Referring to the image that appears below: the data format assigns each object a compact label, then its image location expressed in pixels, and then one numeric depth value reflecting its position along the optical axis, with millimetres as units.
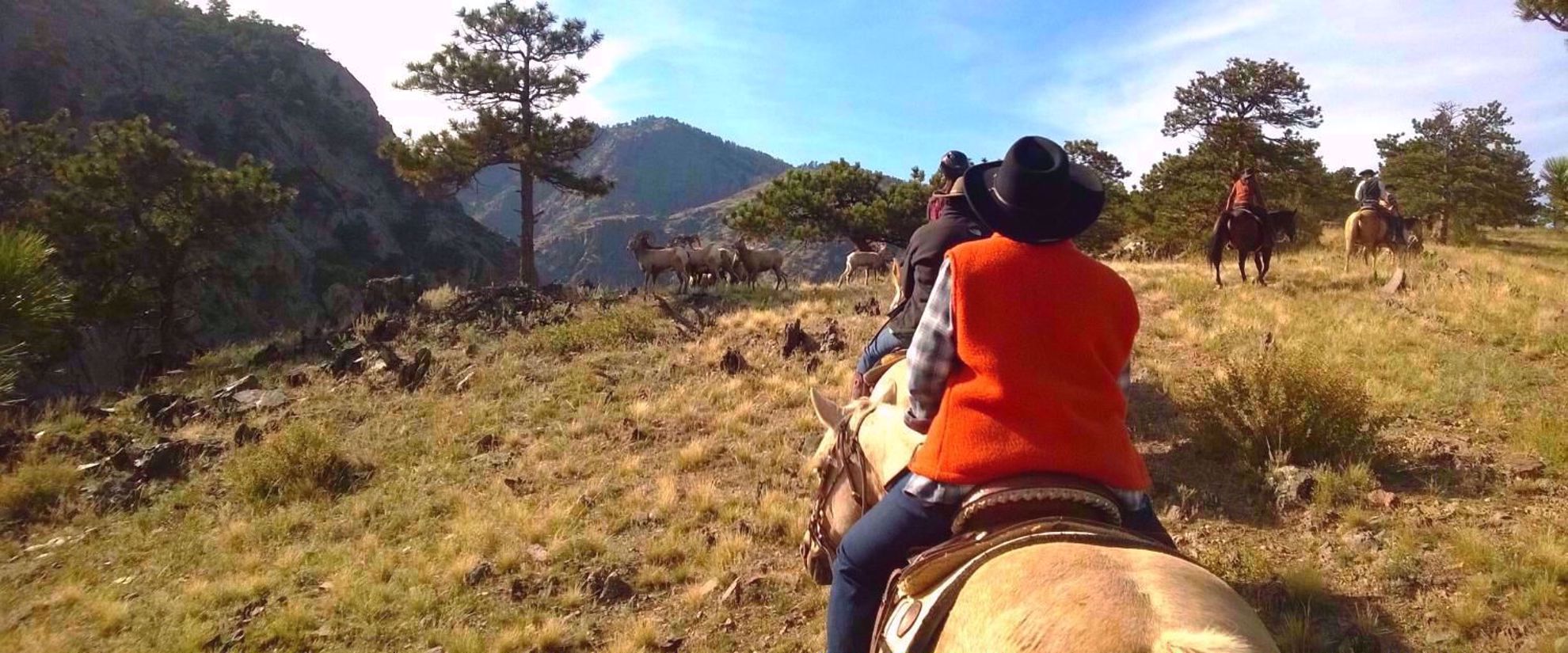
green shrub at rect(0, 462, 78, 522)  7797
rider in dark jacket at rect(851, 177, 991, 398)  4875
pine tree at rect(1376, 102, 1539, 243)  30000
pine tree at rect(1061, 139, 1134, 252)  28047
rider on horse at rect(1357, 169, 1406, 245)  15156
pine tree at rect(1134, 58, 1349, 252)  24969
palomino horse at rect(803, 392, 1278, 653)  1634
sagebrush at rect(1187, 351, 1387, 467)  5988
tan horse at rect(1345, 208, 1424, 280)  15055
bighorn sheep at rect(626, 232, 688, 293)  18703
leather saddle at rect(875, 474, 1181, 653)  2020
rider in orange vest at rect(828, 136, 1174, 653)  2150
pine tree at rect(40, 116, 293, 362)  19109
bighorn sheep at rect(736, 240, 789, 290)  21109
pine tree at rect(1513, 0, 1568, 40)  10125
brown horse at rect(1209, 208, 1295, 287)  13875
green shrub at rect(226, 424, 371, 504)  7648
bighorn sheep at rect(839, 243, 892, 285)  23422
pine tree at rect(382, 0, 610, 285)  20828
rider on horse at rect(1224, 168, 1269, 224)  13961
